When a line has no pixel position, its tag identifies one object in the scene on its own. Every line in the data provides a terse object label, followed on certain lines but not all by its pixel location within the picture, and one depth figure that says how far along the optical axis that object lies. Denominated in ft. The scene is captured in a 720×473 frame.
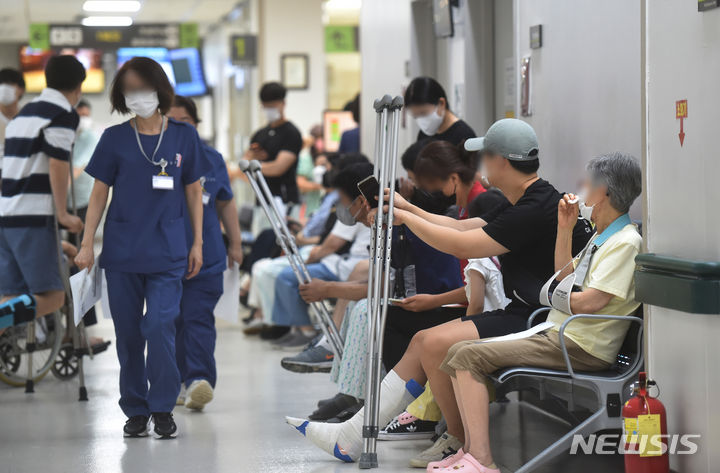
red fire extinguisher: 20.67
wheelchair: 36.65
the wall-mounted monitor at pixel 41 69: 146.00
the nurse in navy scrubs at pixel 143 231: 29.04
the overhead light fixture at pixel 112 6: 110.32
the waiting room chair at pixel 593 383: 22.31
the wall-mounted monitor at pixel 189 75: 95.96
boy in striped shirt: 34.22
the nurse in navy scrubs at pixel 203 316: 33.62
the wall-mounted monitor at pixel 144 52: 112.16
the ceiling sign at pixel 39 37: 108.99
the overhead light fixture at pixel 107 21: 121.39
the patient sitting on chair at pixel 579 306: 22.90
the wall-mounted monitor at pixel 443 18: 44.73
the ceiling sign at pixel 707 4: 19.97
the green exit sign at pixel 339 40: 106.32
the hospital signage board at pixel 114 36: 108.68
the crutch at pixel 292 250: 31.27
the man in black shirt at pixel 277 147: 52.06
